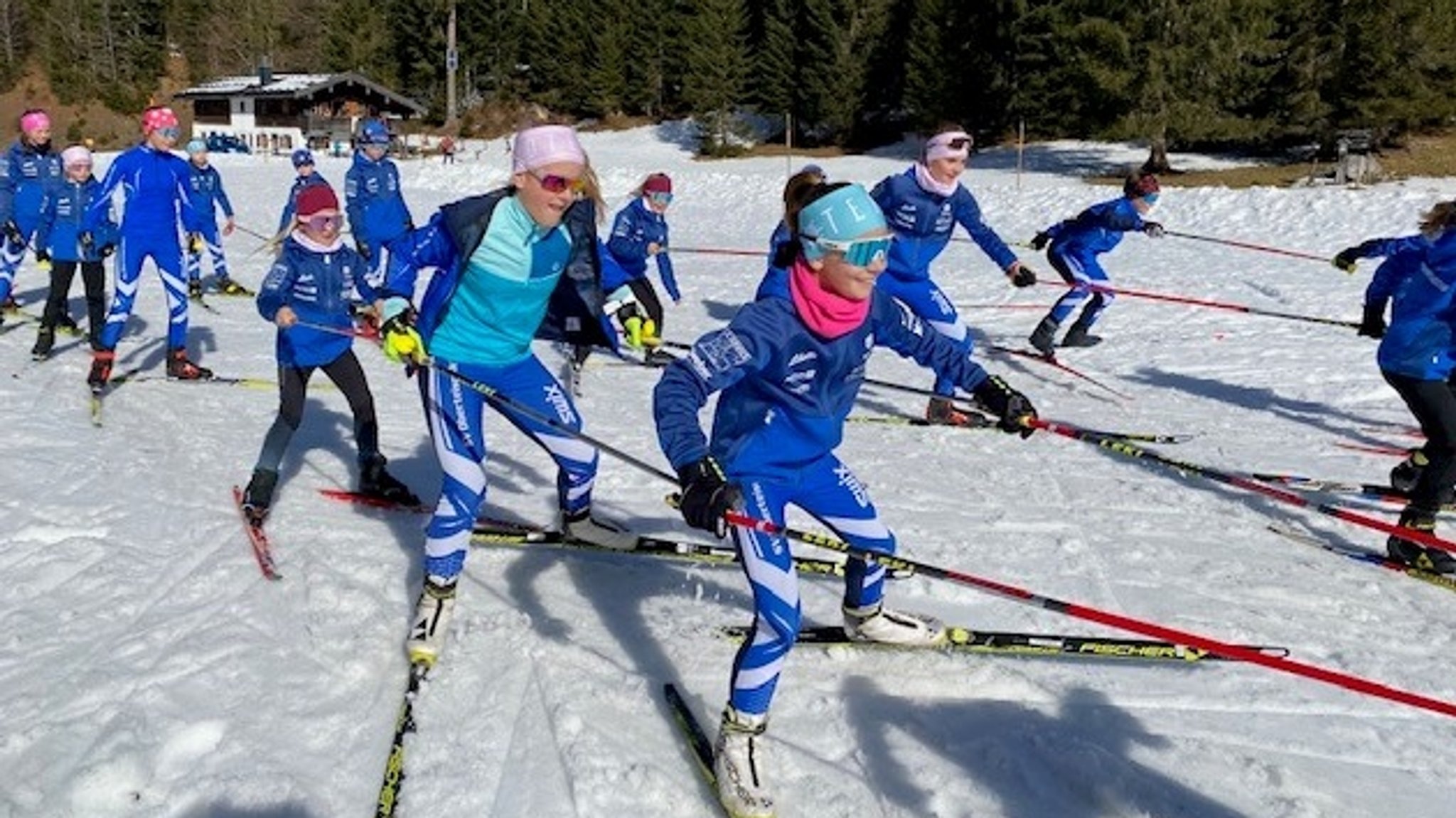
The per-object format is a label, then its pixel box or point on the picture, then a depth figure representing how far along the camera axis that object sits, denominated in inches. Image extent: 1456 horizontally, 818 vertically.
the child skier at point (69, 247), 412.8
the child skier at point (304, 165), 566.5
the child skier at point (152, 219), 383.2
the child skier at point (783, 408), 138.9
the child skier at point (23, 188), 450.9
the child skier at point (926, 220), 329.4
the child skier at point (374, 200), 518.3
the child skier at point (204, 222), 565.9
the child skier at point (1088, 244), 450.3
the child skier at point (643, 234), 423.8
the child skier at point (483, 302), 182.1
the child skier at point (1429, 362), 240.8
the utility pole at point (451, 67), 2411.7
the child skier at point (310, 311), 248.2
